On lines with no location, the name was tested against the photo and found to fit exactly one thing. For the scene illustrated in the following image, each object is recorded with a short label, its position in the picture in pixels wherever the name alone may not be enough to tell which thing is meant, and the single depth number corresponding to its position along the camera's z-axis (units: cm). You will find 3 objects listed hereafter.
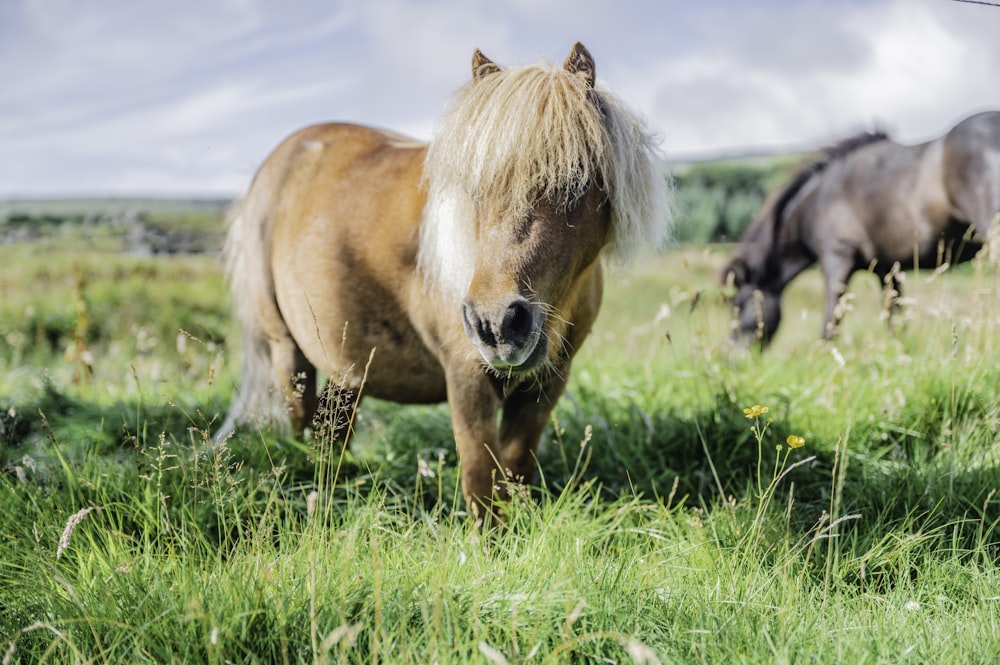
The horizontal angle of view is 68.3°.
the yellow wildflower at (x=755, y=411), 258
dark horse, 592
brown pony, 252
